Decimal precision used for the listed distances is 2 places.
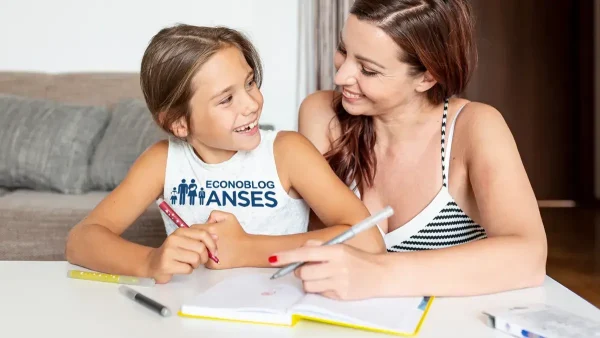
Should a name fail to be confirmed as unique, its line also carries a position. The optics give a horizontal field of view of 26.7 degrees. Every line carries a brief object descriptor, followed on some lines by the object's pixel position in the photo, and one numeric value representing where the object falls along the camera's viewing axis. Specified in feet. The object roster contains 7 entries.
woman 4.90
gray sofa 10.90
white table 4.46
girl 5.58
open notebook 4.48
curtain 15.59
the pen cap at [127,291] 4.88
